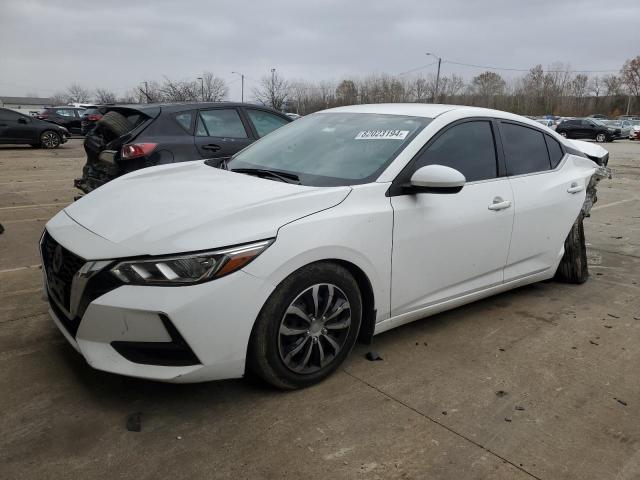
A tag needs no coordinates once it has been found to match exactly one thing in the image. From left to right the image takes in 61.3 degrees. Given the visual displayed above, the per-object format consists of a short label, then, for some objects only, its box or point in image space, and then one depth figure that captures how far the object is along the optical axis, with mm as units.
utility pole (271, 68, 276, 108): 62019
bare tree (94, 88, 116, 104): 84225
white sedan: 2477
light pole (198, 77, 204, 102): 58744
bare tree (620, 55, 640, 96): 90562
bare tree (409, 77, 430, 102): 70125
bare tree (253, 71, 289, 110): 61159
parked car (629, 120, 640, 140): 39062
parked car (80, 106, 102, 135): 16822
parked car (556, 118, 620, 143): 34875
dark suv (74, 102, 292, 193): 5898
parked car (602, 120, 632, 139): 36919
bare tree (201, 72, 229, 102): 61084
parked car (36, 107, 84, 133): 26414
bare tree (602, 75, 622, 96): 86812
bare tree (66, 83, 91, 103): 99944
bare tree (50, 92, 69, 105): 106875
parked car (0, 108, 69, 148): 17297
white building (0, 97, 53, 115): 114812
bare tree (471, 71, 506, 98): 72244
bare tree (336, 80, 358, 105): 69438
